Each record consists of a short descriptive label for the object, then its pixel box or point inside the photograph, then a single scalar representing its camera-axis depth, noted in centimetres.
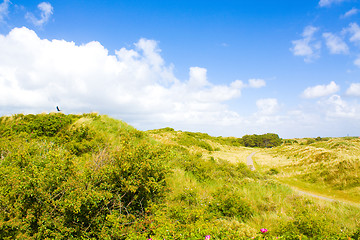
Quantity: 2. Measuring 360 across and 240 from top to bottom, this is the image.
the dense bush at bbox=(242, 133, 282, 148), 8281
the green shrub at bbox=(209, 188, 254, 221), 710
